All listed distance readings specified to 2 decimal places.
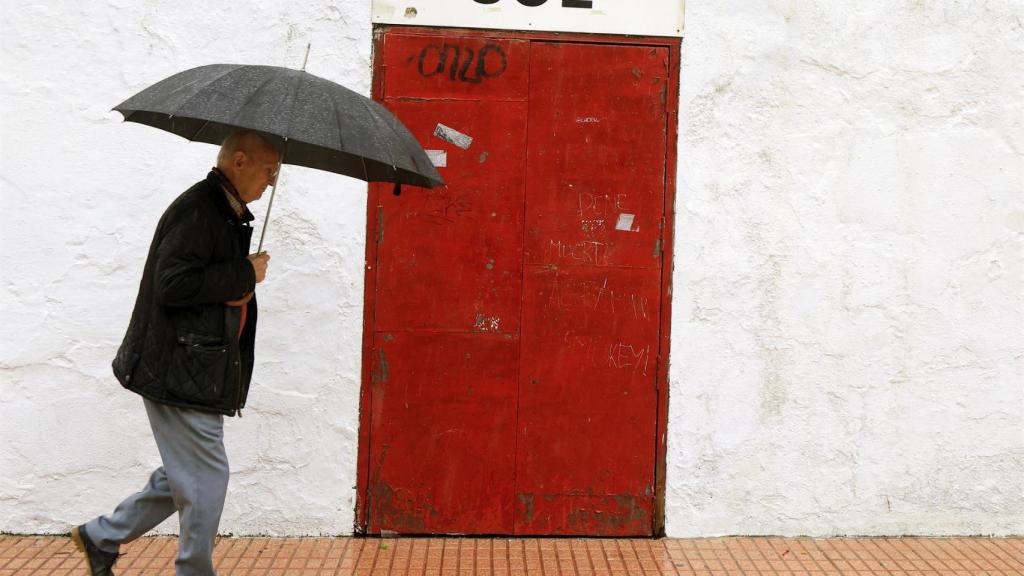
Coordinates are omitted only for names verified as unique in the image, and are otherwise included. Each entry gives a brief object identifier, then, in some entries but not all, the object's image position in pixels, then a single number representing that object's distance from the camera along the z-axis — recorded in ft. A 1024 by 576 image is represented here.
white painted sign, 17.07
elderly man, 12.32
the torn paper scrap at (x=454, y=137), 17.15
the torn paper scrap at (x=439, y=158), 17.11
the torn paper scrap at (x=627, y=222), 17.37
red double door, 17.15
